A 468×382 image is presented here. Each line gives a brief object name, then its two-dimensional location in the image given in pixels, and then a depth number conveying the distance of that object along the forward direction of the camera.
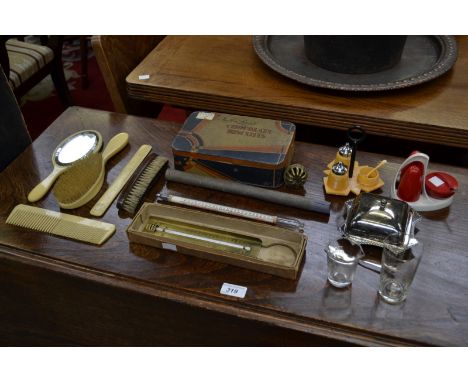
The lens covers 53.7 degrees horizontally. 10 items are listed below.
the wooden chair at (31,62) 1.71
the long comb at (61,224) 0.84
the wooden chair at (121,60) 1.30
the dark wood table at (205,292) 0.71
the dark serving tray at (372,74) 1.17
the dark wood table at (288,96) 1.11
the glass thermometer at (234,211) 0.85
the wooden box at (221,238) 0.78
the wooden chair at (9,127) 1.04
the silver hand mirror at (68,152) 0.94
